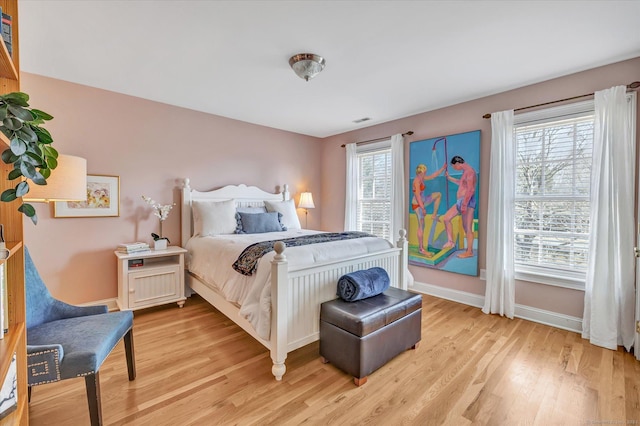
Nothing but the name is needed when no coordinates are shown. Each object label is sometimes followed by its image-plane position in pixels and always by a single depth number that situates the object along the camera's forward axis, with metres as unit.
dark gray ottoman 1.87
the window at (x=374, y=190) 4.32
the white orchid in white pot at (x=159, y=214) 3.20
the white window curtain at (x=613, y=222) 2.34
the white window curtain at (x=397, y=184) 4.00
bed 1.93
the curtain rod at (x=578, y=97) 2.32
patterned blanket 2.15
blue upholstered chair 1.29
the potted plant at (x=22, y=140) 0.81
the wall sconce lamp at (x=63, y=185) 1.71
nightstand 2.87
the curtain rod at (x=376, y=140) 3.89
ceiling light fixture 2.33
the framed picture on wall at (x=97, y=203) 2.87
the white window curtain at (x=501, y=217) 2.99
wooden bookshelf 1.03
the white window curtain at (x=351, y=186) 4.67
